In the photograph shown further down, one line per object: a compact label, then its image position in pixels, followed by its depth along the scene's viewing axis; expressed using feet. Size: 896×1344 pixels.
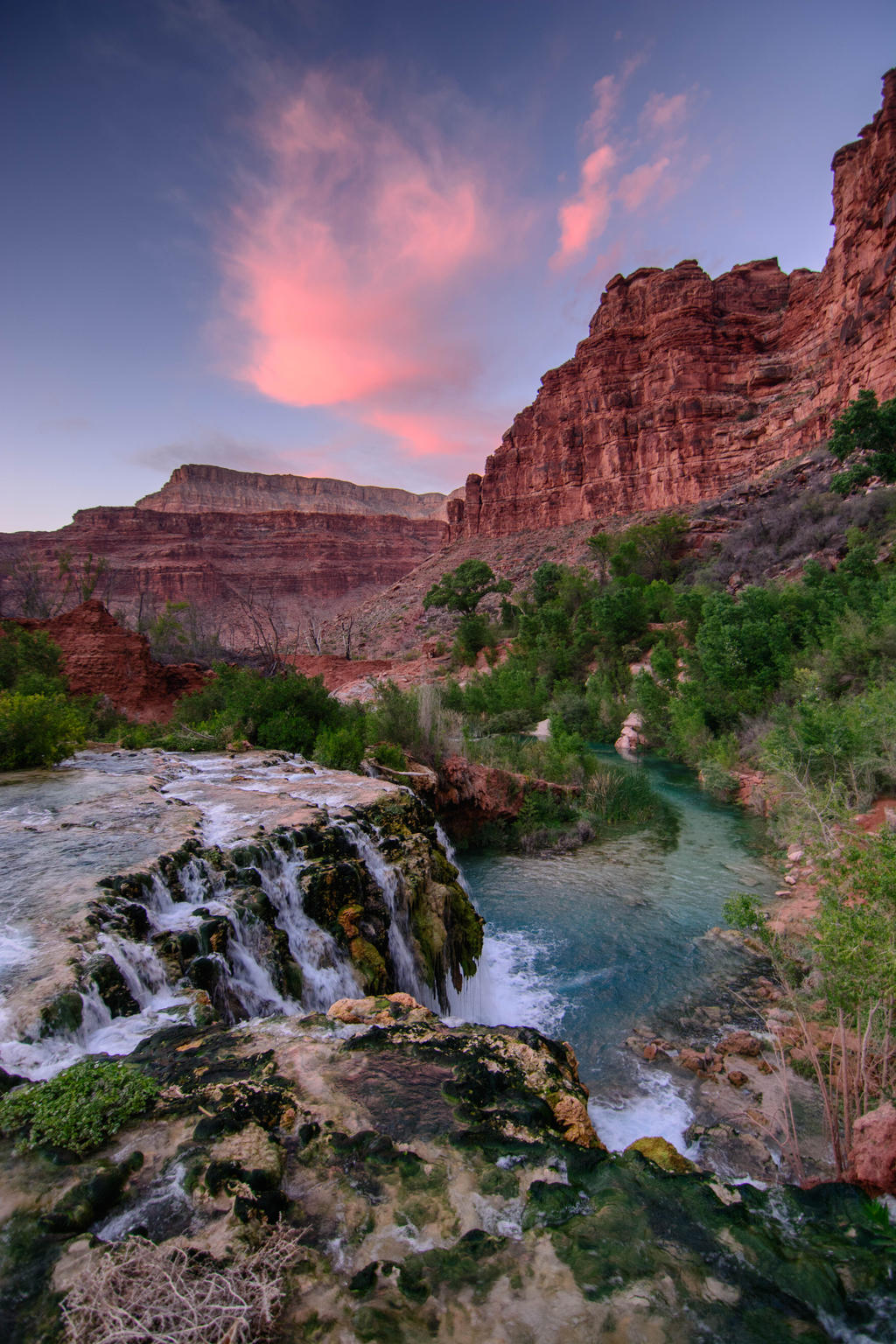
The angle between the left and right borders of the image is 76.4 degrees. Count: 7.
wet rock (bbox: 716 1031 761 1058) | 18.67
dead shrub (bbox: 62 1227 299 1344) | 5.88
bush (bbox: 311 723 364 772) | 38.37
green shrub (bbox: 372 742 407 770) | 39.99
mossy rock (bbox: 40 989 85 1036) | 11.61
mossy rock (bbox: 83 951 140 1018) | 13.05
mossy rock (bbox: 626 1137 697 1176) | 10.52
